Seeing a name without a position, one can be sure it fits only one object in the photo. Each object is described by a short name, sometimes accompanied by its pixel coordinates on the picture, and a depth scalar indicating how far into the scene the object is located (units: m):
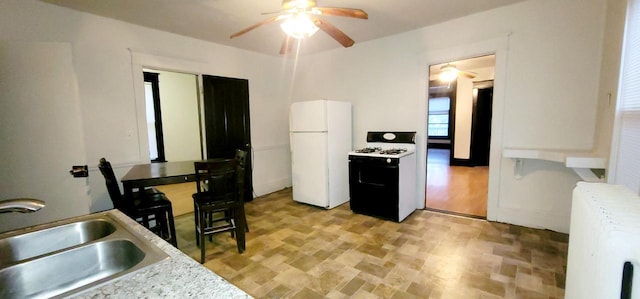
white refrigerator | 3.76
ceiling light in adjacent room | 4.72
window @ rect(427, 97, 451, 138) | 8.83
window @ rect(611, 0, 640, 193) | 1.60
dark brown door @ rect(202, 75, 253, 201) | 3.91
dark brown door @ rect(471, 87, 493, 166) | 6.50
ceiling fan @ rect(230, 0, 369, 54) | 2.04
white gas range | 3.25
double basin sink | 0.89
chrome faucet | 0.94
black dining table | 2.29
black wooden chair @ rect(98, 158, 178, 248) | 2.25
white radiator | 0.79
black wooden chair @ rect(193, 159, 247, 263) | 2.39
